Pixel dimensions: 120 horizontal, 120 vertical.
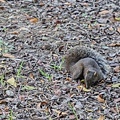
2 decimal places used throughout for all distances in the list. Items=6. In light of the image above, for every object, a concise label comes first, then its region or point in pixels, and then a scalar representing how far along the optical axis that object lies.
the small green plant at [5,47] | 12.45
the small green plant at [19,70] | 11.16
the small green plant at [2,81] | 10.80
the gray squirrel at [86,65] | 10.86
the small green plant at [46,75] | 11.10
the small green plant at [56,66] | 11.60
